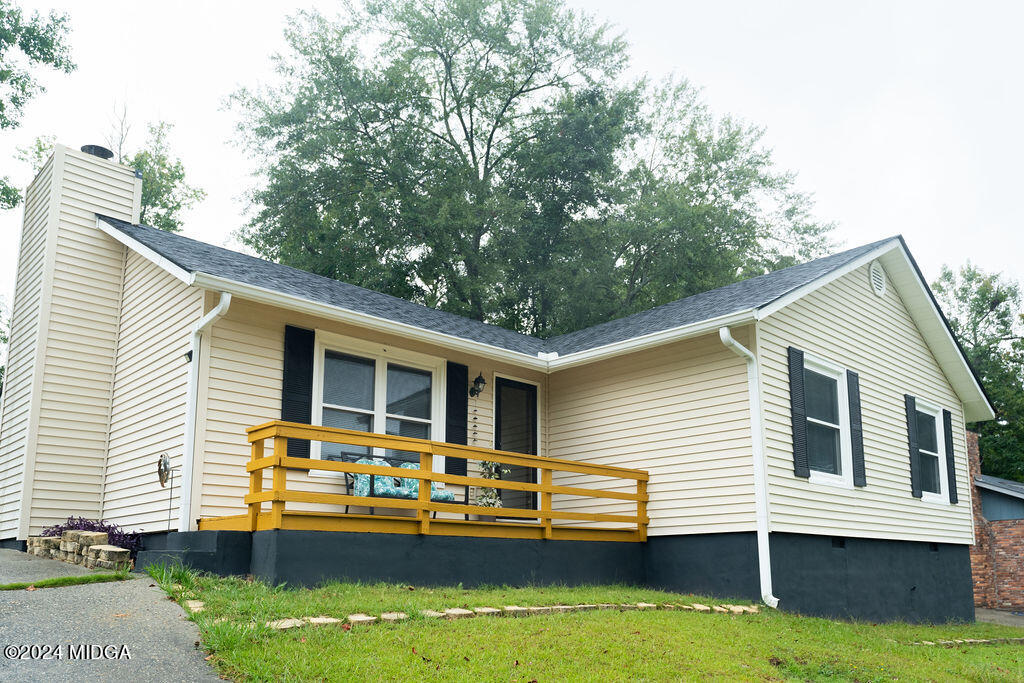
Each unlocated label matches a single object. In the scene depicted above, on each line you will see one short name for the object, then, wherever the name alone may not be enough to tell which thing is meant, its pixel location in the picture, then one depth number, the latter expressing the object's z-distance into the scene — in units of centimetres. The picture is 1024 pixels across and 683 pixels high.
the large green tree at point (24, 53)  1633
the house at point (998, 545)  1673
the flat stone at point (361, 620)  575
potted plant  995
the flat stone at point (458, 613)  627
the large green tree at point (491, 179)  2217
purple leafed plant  866
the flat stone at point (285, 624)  541
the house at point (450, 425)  807
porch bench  882
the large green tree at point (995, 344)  2791
